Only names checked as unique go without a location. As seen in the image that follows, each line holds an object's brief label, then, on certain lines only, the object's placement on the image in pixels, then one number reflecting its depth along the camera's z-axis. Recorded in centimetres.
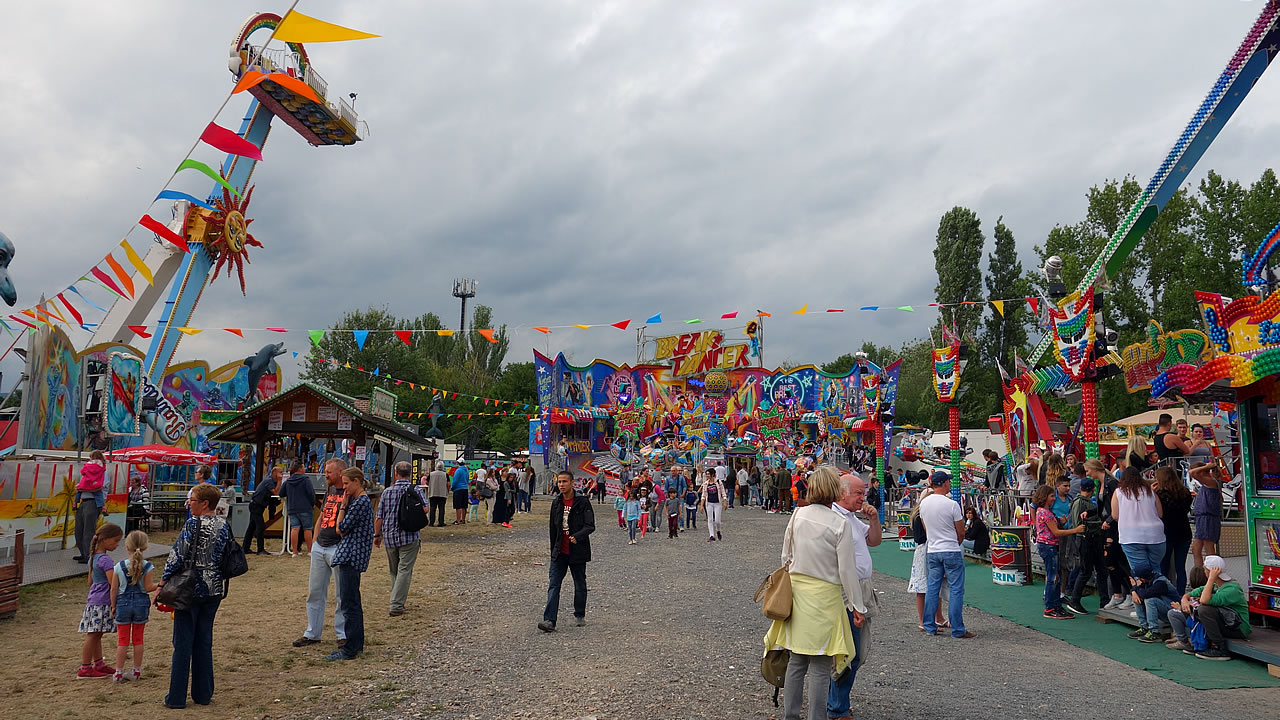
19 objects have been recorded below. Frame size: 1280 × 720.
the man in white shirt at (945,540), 712
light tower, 5875
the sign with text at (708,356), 3853
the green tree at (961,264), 3775
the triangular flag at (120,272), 1323
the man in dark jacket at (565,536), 755
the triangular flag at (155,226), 1208
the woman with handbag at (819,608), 426
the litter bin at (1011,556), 1034
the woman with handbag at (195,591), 504
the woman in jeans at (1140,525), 723
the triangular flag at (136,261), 1288
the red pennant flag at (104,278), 1315
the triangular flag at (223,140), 1053
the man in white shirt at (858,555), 479
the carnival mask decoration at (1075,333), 1098
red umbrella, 1443
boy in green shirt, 657
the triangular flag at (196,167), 1114
